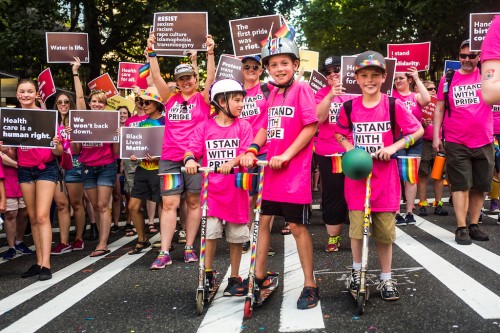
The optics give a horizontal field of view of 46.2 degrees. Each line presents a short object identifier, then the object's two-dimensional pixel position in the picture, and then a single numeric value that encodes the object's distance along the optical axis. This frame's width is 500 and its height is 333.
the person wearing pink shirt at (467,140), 7.30
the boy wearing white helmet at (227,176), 5.13
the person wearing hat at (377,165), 4.77
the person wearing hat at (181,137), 6.77
